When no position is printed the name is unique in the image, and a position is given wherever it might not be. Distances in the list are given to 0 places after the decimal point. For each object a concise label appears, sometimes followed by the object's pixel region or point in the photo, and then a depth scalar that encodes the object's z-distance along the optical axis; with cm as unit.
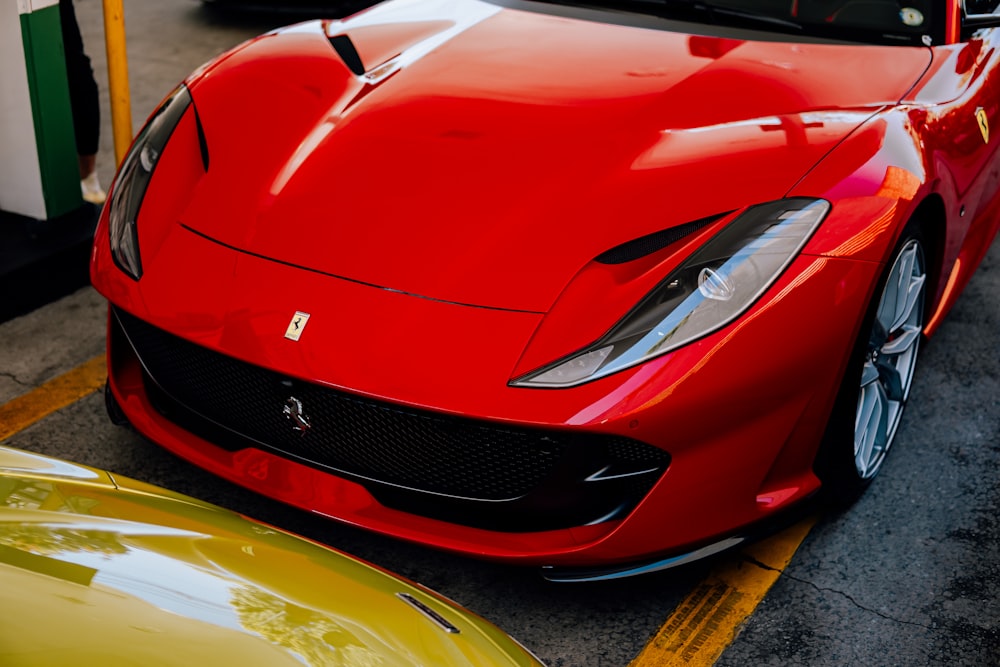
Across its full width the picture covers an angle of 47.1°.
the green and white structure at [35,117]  369
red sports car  219
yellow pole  379
